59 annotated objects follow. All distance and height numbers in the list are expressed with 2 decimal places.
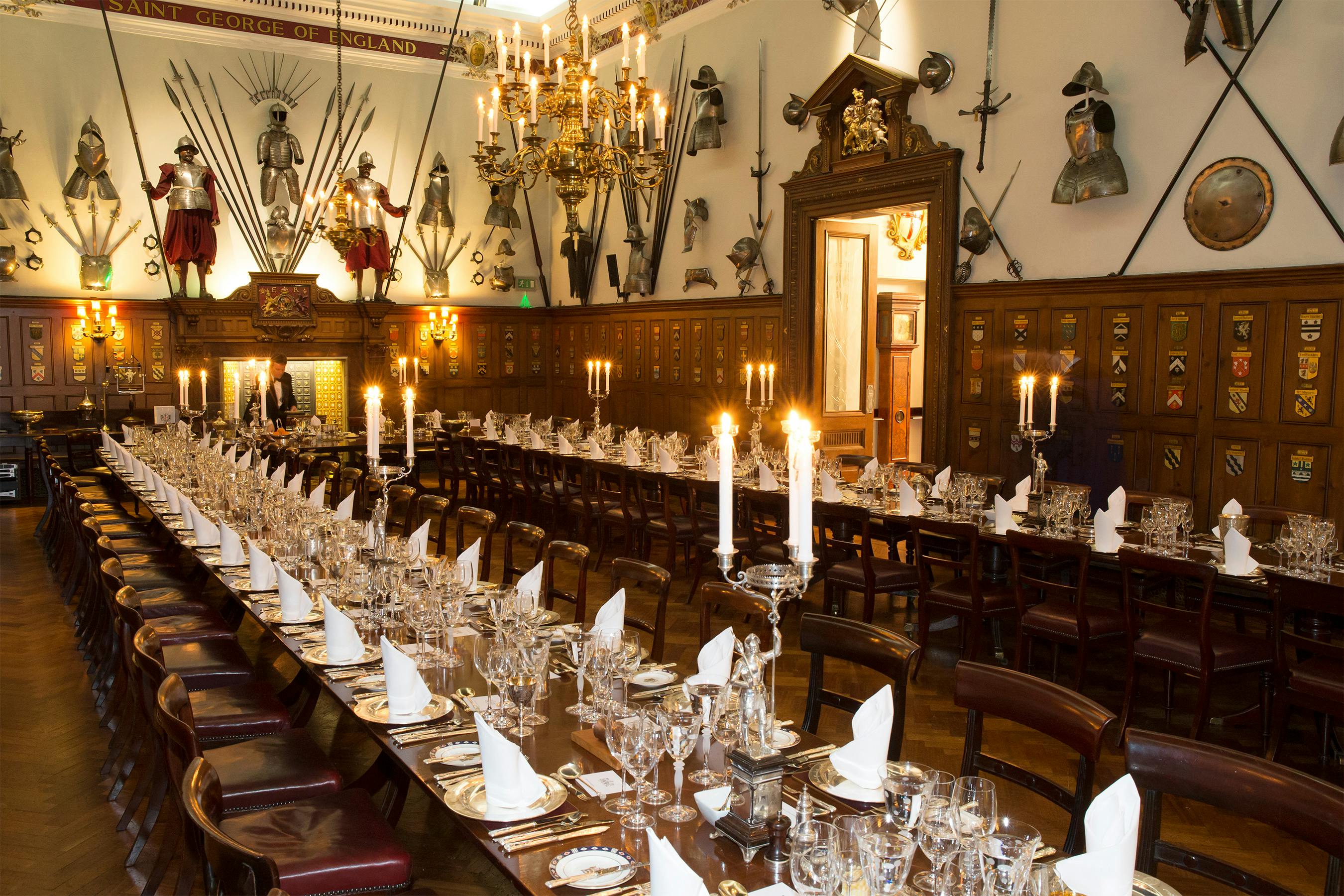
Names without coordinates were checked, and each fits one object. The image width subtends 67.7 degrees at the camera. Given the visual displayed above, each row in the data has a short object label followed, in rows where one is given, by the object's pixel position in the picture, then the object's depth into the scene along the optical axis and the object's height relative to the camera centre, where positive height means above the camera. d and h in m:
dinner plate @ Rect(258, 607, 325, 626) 4.02 -0.97
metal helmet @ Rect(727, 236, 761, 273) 11.26 +1.41
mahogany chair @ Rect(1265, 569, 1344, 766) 4.01 -1.21
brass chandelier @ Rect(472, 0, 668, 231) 6.16 +1.64
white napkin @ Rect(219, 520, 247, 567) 5.05 -0.86
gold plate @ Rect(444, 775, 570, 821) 2.32 -1.01
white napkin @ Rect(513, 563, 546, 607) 3.79 -0.80
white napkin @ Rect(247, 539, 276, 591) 4.55 -0.89
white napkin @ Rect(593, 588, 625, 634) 3.61 -0.86
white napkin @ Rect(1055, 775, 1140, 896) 1.90 -0.92
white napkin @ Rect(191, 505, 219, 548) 5.63 -0.88
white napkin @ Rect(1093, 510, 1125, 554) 5.16 -0.81
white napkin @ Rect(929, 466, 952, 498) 6.79 -0.73
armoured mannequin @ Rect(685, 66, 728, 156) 11.48 +3.02
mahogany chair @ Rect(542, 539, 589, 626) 4.44 -0.85
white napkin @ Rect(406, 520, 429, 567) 4.42 -0.77
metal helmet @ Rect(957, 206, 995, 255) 8.66 +1.27
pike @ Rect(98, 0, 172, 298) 12.78 +3.11
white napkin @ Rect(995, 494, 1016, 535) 5.75 -0.80
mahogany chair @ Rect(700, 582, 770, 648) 3.41 -0.81
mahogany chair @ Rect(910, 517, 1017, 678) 5.29 -1.18
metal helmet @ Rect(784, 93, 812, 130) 10.40 +2.78
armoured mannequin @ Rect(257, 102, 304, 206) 13.80 +3.08
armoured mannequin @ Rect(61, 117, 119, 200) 12.43 +2.68
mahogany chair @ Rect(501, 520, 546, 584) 4.80 -0.79
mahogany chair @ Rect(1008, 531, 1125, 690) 4.79 -1.18
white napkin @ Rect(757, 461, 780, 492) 7.30 -0.75
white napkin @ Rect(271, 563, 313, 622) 3.98 -0.89
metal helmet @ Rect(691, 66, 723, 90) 11.61 +3.46
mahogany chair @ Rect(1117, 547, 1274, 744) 4.34 -1.20
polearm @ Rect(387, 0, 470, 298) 14.90 +3.55
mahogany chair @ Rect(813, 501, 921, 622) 5.89 -1.17
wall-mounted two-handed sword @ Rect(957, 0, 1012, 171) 8.52 +2.35
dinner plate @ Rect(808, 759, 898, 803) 2.39 -0.99
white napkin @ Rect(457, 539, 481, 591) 4.29 -0.79
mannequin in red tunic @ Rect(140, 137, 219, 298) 12.80 +2.14
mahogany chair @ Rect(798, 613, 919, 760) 3.03 -0.86
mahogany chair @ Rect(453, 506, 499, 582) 5.25 -0.78
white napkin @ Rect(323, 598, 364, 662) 3.46 -0.90
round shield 6.86 +1.23
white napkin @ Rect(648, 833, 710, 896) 1.83 -0.91
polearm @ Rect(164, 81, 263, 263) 13.30 +2.38
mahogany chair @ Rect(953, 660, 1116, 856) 2.48 -0.90
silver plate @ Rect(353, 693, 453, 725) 2.91 -0.99
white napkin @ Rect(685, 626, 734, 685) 3.13 -0.90
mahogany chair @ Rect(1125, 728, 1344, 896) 2.06 -0.91
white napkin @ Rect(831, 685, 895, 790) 2.46 -0.92
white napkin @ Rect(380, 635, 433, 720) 2.94 -0.90
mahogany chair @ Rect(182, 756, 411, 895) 2.60 -1.29
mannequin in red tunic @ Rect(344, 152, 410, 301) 11.93 +1.92
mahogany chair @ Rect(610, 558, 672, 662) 3.96 -0.83
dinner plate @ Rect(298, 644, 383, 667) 3.46 -0.98
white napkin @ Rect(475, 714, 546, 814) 2.34 -0.93
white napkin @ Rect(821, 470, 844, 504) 6.70 -0.76
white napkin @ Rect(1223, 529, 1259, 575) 4.67 -0.82
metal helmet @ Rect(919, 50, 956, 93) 8.88 +2.73
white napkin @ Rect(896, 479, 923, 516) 6.20 -0.77
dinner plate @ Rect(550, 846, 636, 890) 2.05 -1.03
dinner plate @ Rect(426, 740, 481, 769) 2.65 -1.01
